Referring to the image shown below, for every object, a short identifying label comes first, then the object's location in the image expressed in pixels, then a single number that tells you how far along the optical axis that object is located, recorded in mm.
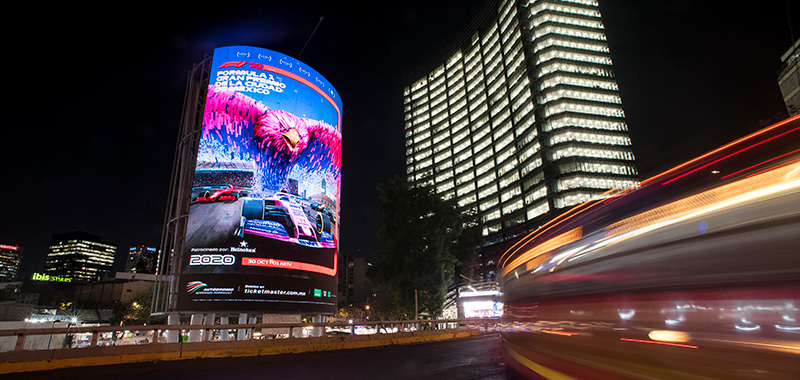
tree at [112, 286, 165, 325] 63031
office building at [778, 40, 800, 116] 61250
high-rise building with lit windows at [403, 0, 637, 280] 88500
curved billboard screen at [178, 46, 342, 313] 19938
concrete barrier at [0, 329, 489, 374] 8516
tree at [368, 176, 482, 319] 32844
